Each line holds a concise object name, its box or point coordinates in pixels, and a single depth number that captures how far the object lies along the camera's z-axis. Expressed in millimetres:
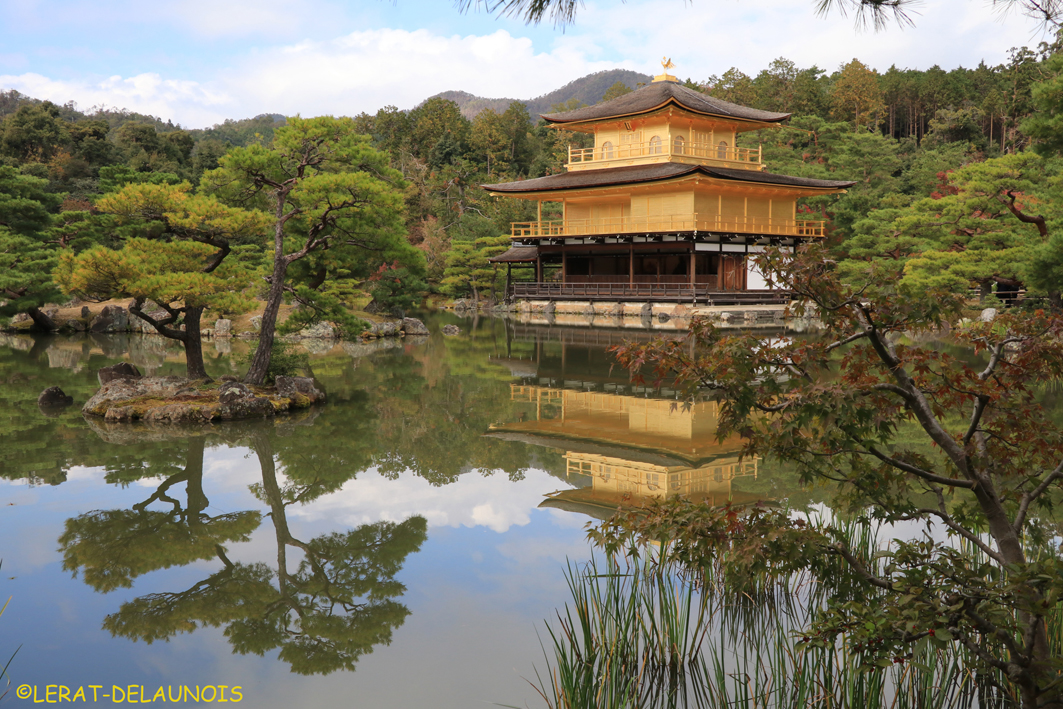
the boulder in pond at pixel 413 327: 23484
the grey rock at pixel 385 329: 22662
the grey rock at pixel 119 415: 10273
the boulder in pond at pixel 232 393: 10461
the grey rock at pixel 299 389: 11281
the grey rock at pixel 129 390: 10695
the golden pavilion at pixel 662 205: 27703
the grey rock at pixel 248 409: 10375
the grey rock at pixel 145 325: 25197
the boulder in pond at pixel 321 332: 22350
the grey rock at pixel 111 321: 24906
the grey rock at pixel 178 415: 10211
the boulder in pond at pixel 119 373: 11705
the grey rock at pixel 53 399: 11398
